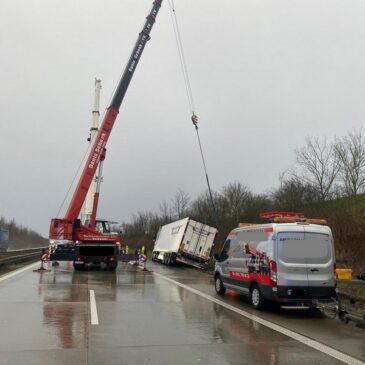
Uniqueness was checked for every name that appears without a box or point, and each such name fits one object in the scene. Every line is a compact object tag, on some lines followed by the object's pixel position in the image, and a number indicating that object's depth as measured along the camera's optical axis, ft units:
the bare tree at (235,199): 172.14
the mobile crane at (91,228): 75.66
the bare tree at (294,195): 132.67
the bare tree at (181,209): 245.47
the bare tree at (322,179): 140.77
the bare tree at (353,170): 134.82
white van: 36.86
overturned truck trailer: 97.81
